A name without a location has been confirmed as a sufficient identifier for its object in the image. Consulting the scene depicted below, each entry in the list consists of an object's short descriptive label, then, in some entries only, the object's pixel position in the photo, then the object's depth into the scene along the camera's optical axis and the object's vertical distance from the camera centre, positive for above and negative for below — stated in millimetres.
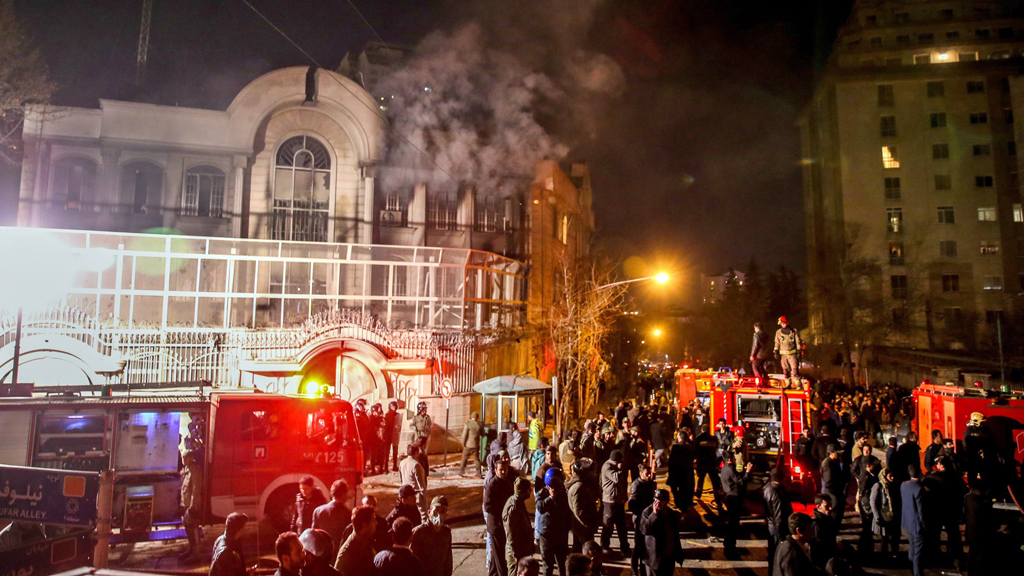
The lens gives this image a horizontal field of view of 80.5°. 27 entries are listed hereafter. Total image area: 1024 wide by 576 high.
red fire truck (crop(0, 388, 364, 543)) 8719 -1071
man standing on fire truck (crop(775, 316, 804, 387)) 12898 +666
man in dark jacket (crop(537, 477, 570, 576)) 7328 -1727
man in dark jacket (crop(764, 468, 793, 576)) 7465 -1631
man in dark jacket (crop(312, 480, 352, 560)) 6766 -1555
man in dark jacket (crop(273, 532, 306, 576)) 4480 -1312
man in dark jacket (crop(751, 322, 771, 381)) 13727 +524
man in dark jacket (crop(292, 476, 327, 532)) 7625 -1603
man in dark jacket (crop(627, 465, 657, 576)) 7949 -1513
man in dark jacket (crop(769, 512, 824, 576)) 5387 -1573
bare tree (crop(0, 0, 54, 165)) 19672 +9967
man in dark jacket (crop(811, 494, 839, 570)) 6368 -1636
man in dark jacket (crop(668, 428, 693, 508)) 10359 -1644
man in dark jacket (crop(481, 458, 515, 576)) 7387 -1602
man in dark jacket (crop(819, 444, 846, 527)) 9391 -1551
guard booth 16219 -747
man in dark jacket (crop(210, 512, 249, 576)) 5035 -1478
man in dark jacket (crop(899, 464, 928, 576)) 7809 -1809
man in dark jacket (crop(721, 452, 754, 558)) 9023 -1778
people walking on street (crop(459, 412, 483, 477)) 14570 -1421
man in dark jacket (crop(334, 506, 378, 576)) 5473 -1565
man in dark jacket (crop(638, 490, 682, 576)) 6812 -1772
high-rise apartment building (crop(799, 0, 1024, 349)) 45438 +16778
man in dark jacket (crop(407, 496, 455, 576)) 5773 -1628
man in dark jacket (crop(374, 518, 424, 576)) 4871 -1490
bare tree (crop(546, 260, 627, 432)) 24391 +1893
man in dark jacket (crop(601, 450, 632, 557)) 8805 -1754
